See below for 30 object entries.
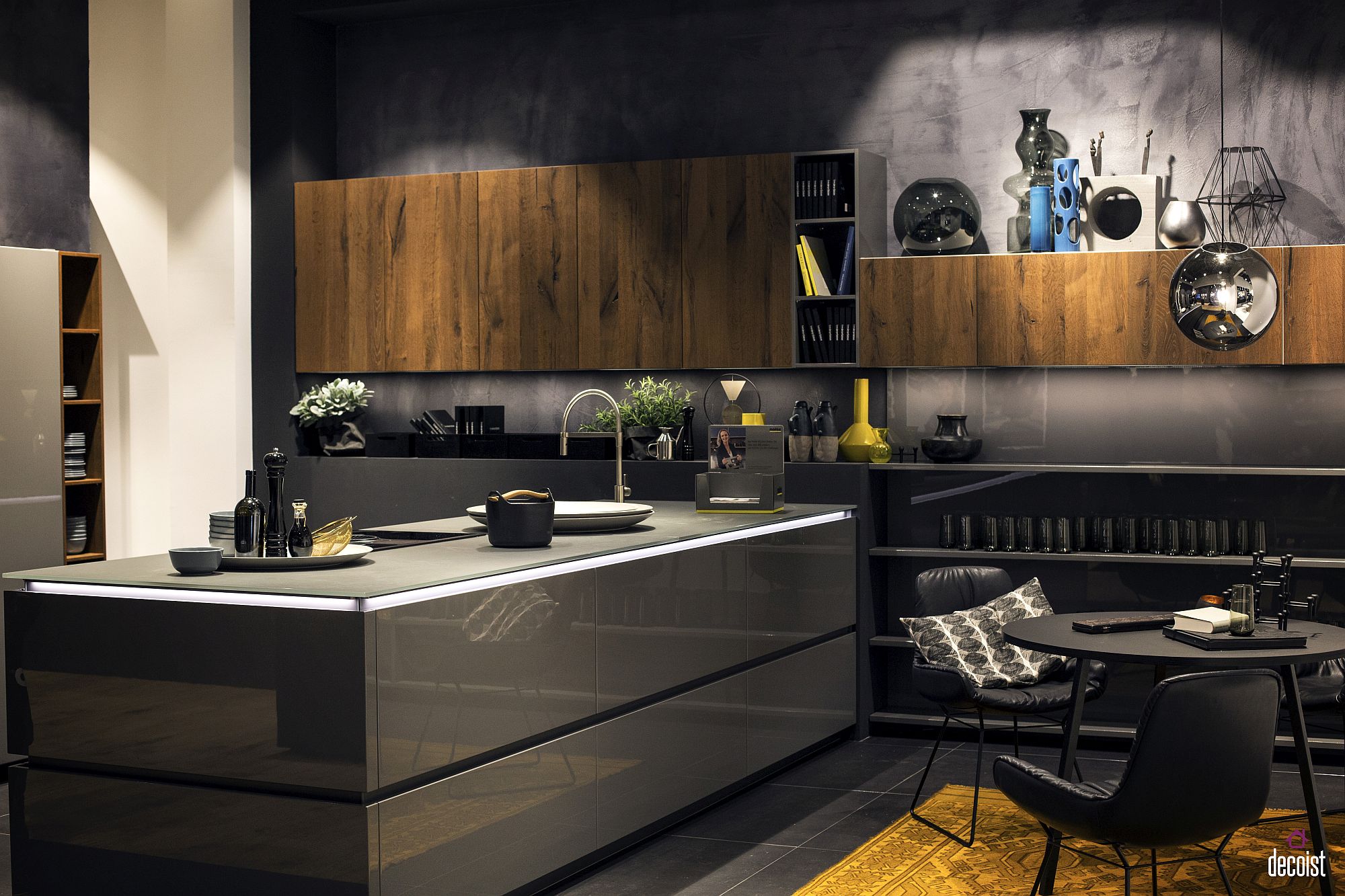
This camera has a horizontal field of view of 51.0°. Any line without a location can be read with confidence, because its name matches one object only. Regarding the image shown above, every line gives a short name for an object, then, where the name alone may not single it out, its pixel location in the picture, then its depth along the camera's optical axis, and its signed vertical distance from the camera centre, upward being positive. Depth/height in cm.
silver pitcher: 635 -2
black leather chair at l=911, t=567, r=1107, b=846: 457 -83
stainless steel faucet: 493 -17
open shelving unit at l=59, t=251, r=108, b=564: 588 +29
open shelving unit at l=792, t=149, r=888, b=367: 618 +94
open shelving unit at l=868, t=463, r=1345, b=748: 584 -42
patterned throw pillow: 484 -73
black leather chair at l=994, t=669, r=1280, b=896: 321 -77
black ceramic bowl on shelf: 610 -4
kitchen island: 328 -69
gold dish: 375 -25
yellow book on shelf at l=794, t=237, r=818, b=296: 622 +72
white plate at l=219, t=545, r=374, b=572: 364 -30
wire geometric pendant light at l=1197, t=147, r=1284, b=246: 590 +102
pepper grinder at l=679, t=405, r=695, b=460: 646 +2
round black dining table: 389 -60
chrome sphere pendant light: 390 +40
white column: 711 +98
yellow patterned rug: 413 -131
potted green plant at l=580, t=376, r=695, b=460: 647 +13
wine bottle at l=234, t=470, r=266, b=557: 369 -21
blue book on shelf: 618 +75
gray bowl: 352 -28
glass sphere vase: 606 +96
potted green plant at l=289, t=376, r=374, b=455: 693 +16
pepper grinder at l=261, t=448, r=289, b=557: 371 -18
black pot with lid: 413 -23
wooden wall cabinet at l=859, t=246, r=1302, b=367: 574 +54
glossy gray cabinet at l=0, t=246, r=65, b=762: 532 +14
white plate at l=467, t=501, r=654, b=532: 459 -24
